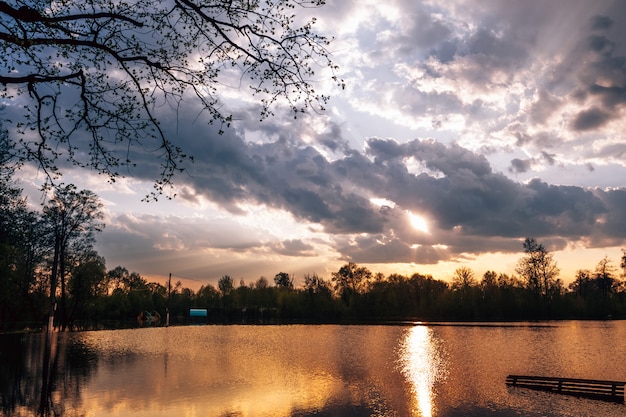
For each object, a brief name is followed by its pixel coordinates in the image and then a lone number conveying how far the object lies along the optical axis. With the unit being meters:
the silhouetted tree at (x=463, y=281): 131.30
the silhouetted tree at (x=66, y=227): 60.03
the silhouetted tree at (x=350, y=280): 148.00
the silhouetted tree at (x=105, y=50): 10.13
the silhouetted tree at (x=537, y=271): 109.06
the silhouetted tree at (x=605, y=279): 122.56
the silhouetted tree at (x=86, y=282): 68.69
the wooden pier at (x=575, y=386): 24.34
